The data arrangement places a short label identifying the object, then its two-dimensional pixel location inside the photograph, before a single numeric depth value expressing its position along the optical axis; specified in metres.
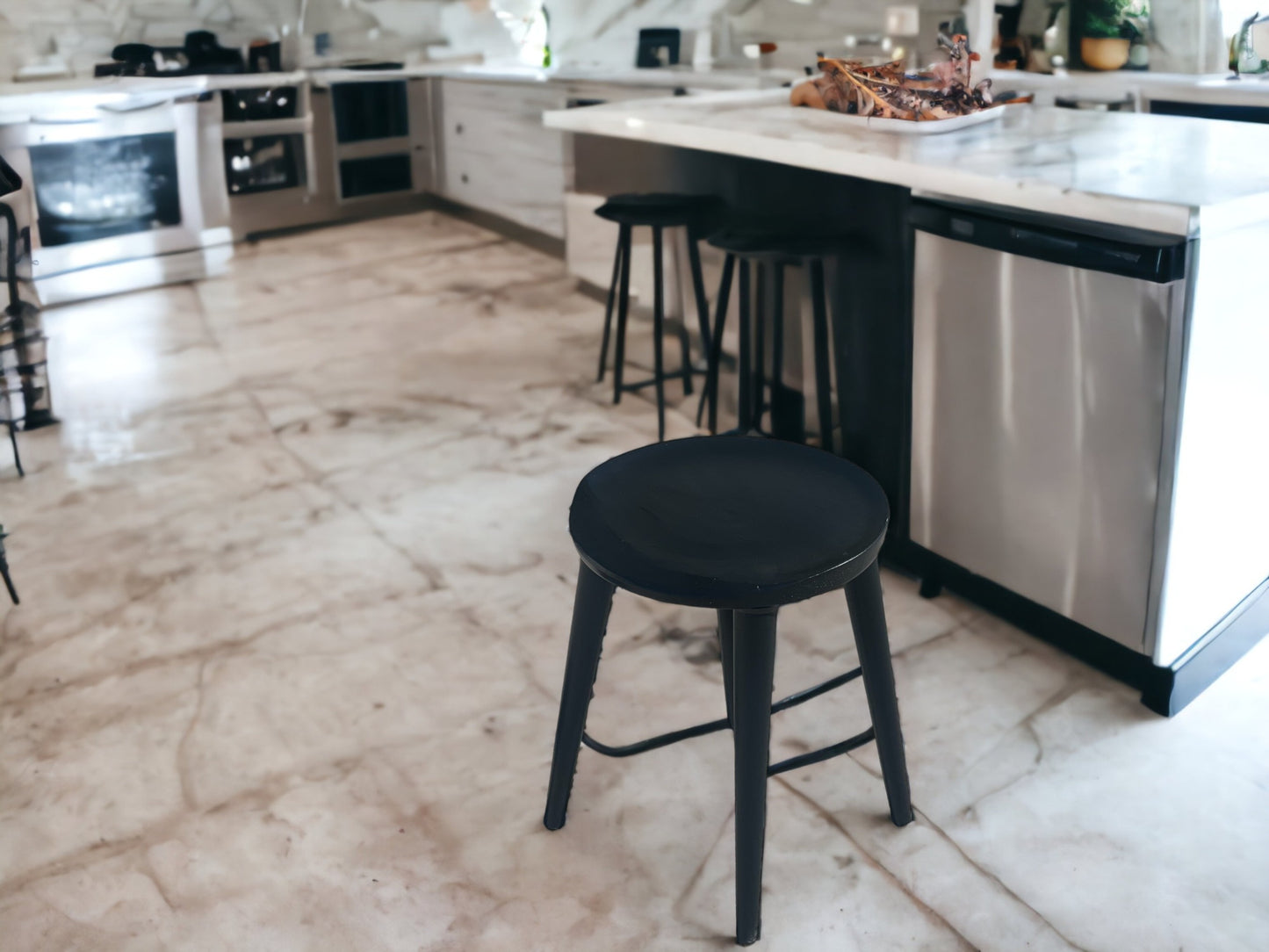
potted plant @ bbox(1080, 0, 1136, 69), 3.97
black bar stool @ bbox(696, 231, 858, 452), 2.42
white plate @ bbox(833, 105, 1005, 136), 2.43
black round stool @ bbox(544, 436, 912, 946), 1.29
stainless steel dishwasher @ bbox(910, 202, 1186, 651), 1.80
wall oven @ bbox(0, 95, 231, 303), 4.51
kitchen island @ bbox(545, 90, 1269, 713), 1.76
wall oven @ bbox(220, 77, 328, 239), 5.44
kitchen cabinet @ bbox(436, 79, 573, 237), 5.15
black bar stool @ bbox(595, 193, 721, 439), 3.05
